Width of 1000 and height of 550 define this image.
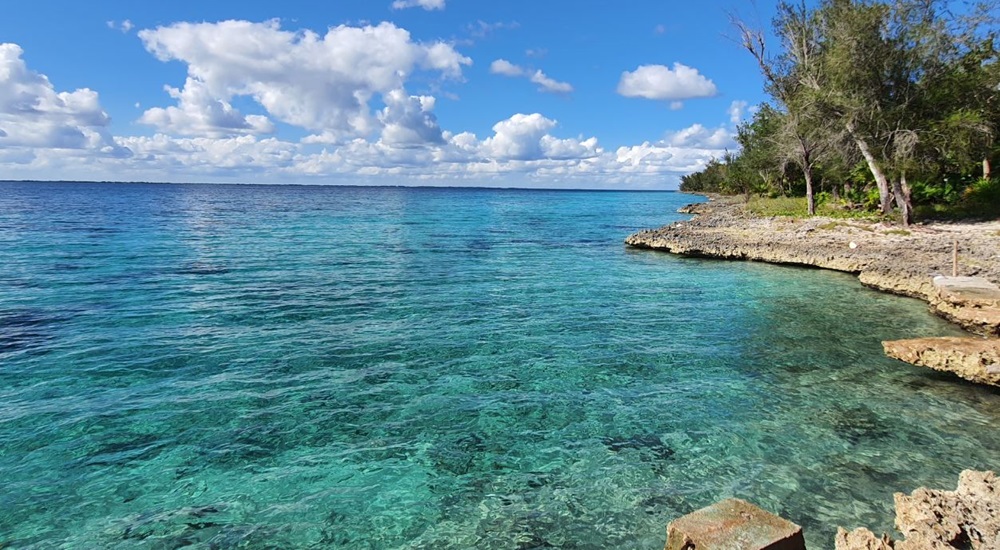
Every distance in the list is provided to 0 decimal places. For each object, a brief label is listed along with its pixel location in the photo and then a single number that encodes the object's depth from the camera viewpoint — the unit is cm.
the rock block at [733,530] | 507
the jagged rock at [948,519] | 562
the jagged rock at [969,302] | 1592
